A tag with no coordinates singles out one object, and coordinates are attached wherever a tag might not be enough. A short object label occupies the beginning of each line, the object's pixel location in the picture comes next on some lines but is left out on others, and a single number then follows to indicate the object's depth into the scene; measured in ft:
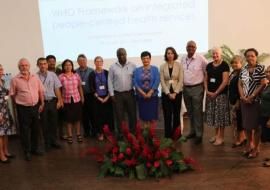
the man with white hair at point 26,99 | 14.44
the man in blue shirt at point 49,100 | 15.92
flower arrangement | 12.13
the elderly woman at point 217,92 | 14.98
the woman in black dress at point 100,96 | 16.84
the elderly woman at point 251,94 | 13.16
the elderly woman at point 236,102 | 14.64
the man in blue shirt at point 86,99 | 17.54
